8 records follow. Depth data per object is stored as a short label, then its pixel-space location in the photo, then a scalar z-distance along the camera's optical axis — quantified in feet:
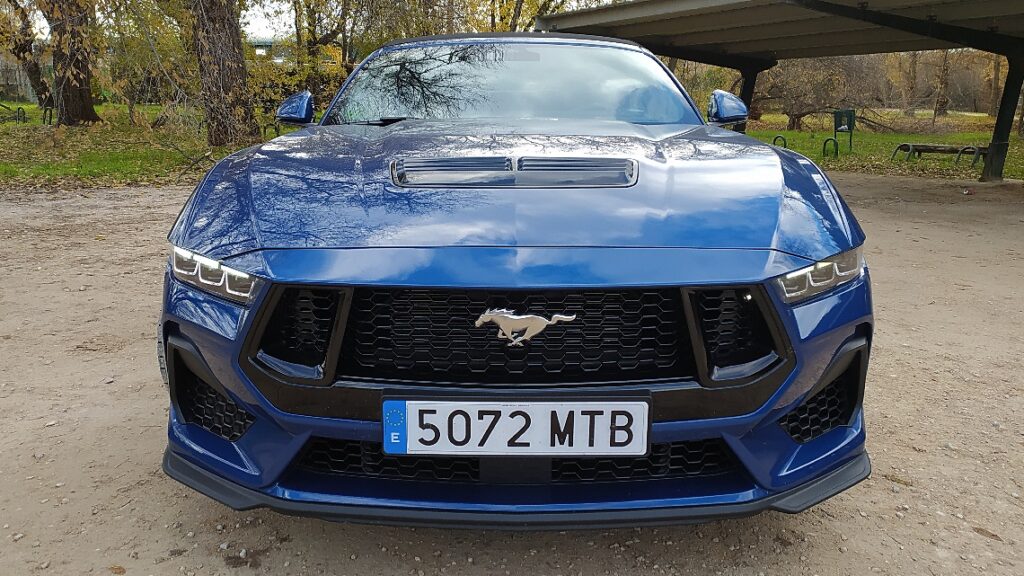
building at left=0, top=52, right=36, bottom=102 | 109.70
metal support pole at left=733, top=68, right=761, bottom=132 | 49.63
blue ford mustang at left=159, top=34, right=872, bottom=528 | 5.07
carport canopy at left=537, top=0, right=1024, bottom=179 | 33.48
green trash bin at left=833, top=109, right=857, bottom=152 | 57.66
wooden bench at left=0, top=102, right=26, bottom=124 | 71.36
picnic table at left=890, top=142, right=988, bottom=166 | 41.39
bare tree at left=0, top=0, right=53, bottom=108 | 27.20
